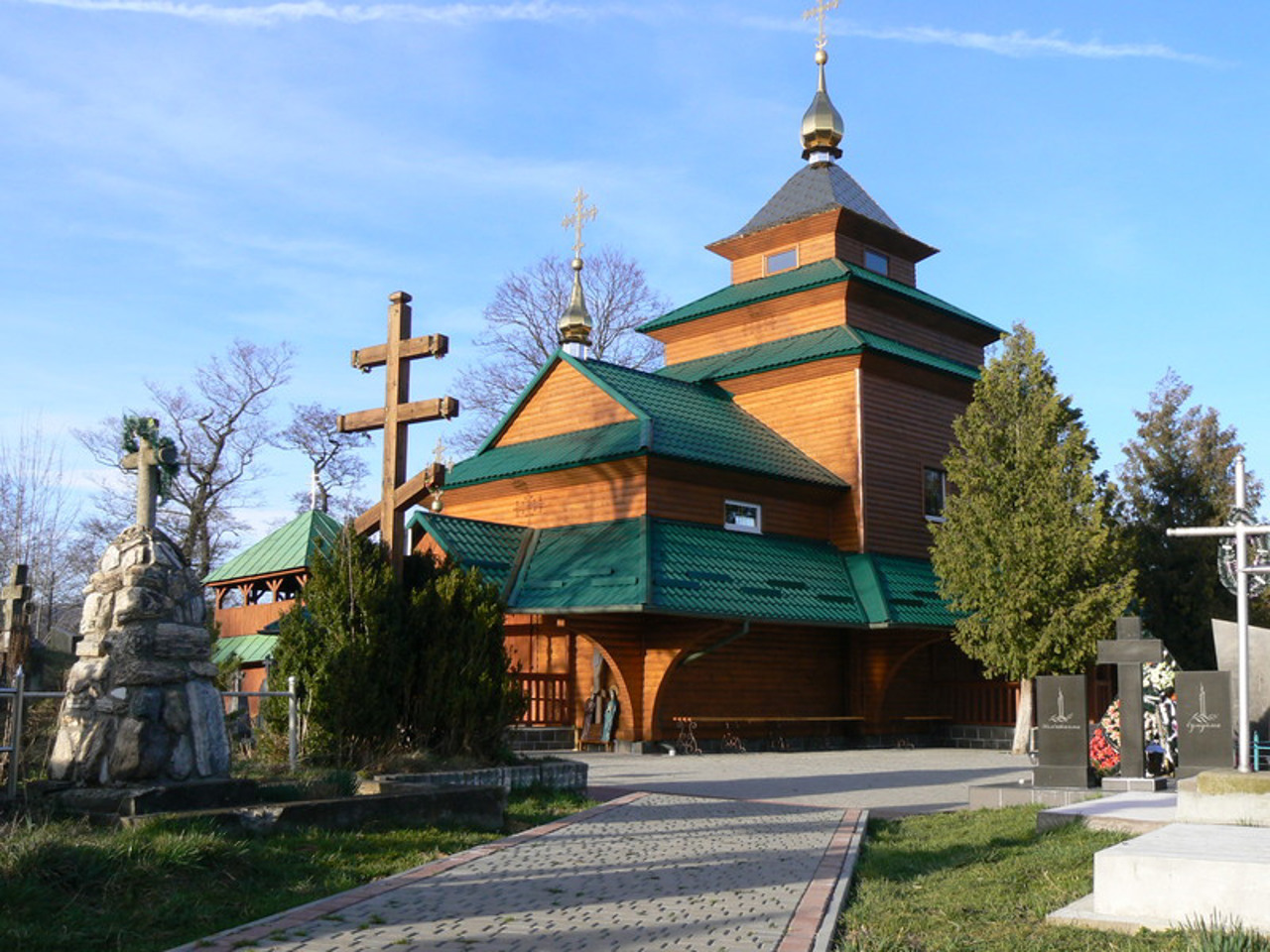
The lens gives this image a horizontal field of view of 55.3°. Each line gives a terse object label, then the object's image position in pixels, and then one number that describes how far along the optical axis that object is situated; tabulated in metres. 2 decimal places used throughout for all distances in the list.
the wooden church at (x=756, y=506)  20.25
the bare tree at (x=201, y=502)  38.00
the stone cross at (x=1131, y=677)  12.45
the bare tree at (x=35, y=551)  17.56
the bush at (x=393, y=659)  11.25
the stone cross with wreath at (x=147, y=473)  8.94
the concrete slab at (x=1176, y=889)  5.95
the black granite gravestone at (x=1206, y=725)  11.27
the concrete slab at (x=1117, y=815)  9.31
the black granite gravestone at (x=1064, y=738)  12.42
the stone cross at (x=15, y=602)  11.25
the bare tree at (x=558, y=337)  37.56
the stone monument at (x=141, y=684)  8.05
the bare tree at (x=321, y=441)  41.19
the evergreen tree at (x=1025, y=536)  20.47
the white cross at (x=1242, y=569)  9.93
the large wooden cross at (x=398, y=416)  11.88
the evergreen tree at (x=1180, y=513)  30.44
